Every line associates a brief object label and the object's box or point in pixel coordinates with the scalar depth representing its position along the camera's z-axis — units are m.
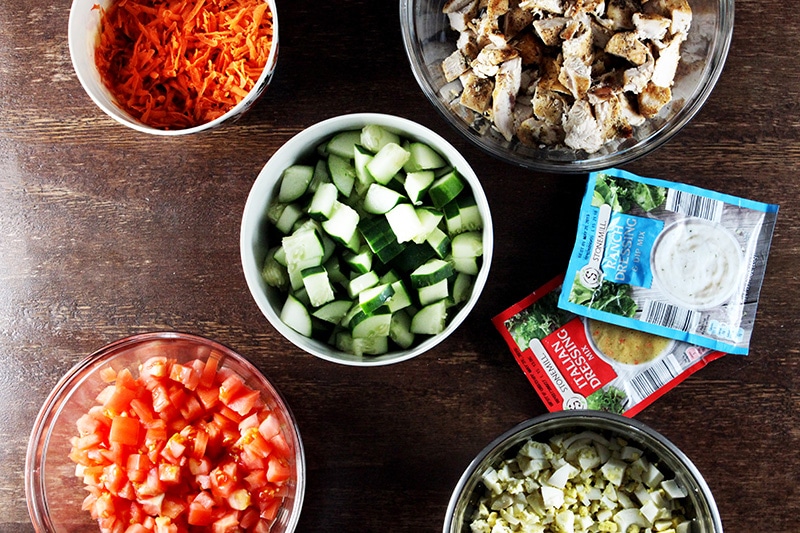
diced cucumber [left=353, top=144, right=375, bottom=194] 0.58
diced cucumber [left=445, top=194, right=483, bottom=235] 0.59
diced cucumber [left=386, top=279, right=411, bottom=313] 0.58
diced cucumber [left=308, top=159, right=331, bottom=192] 0.60
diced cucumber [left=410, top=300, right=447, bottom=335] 0.58
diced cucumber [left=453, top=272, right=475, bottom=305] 0.59
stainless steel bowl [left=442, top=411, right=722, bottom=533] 0.58
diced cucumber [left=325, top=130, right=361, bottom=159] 0.59
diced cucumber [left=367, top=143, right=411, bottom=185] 0.58
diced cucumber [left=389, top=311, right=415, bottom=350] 0.59
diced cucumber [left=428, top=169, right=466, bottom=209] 0.58
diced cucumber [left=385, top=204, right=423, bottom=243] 0.58
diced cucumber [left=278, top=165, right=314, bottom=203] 0.59
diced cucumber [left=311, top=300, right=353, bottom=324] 0.59
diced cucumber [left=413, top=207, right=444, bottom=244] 0.58
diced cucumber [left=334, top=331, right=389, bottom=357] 0.59
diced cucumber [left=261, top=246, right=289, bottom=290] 0.59
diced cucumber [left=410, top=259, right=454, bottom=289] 0.58
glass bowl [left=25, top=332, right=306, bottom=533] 0.60
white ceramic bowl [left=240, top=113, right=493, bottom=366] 0.58
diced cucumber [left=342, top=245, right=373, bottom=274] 0.58
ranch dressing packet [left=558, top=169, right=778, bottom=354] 0.63
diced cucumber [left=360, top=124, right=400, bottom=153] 0.59
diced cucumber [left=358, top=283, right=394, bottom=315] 0.57
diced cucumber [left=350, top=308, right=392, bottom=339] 0.58
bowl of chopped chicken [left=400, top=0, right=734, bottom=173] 0.57
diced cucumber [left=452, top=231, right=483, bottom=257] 0.59
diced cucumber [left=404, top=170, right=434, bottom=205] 0.58
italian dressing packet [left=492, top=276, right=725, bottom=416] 0.63
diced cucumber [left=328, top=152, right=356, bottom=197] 0.59
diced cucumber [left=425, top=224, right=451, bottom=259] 0.59
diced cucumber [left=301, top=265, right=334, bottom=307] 0.58
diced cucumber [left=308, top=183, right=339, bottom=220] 0.58
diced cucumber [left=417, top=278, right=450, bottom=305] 0.58
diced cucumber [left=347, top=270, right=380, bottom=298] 0.58
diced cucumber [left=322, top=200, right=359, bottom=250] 0.58
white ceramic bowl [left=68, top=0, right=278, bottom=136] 0.59
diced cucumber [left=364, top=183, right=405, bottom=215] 0.58
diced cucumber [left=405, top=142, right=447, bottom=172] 0.59
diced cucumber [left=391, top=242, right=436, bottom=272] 0.59
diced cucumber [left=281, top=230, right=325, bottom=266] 0.58
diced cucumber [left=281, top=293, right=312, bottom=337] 0.58
